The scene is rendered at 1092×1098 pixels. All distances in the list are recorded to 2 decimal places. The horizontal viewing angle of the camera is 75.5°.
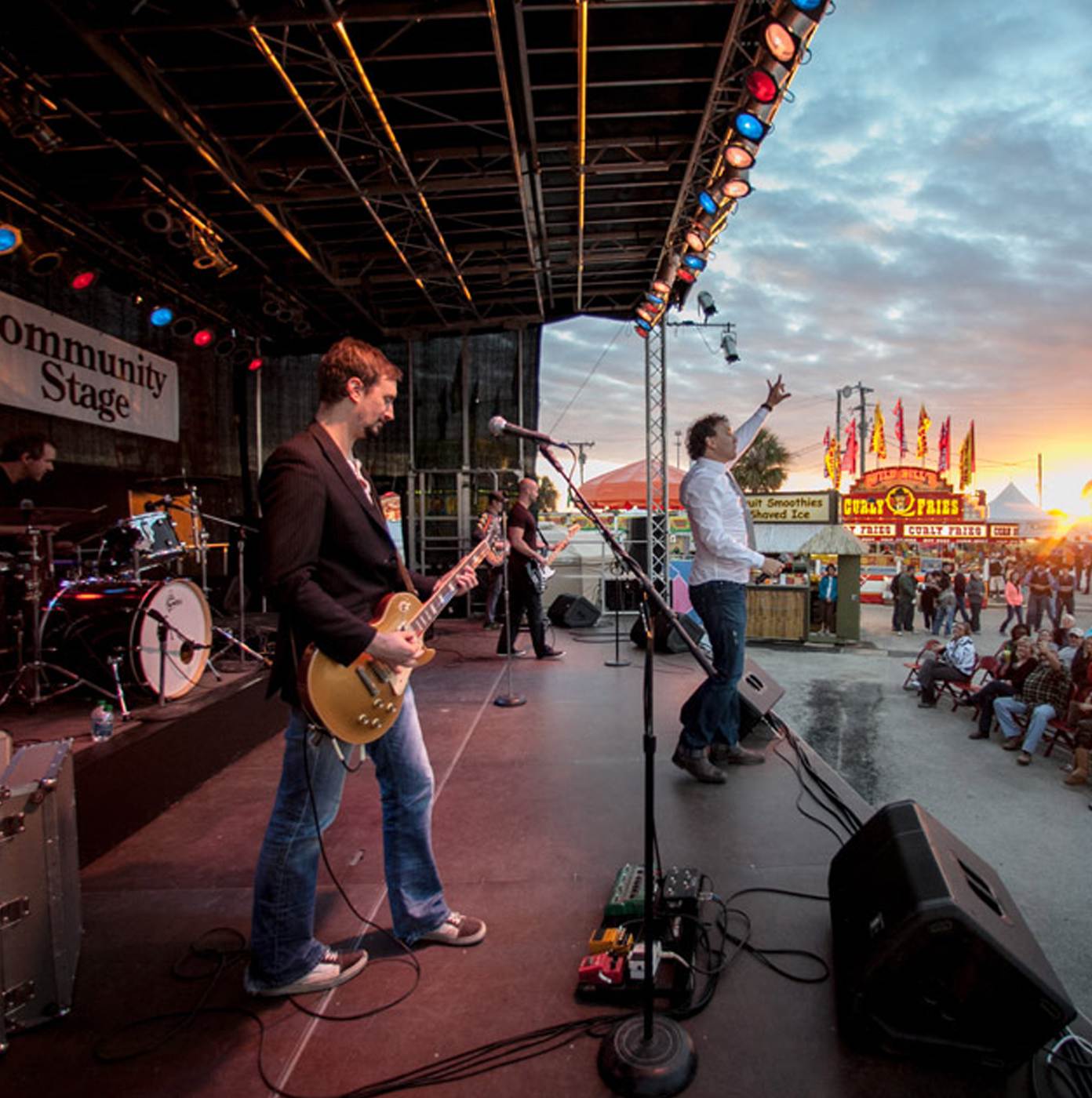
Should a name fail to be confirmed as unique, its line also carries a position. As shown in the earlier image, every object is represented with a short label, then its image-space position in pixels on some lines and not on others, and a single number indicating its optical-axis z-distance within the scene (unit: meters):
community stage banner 6.95
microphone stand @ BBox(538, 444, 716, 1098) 1.65
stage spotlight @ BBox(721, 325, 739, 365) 13.96
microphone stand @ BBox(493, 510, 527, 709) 5.51
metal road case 1.89
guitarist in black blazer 1.84
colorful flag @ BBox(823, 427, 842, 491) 38.03
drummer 4.28
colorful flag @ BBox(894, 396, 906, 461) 38.56
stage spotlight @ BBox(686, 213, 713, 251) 8.88
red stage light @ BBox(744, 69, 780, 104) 5.90
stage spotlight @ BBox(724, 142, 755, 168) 7.10
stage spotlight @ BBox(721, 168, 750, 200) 7.55
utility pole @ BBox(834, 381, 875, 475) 37.53
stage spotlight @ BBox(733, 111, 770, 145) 6.57
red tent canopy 18.77
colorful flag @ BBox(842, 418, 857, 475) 38.94
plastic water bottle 3.37
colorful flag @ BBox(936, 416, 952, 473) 38.19
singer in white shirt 3.64
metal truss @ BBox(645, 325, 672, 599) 10.99
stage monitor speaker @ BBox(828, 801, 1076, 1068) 1.64
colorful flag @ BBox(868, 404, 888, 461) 37.88
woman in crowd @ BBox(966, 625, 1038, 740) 8.38
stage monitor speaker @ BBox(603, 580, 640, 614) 11.86
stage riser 3.05
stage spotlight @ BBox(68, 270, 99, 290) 7.57
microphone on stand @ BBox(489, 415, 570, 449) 3.09
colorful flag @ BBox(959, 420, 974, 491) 39.41
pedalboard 2.02
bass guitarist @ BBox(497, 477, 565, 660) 6.74
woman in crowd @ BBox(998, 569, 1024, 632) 15.43
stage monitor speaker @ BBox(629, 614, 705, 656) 7.70
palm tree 33.34
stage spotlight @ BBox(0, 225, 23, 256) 6.28
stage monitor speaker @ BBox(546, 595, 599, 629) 10.14
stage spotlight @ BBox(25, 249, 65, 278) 6.82
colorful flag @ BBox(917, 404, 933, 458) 37.88
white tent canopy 33.66
